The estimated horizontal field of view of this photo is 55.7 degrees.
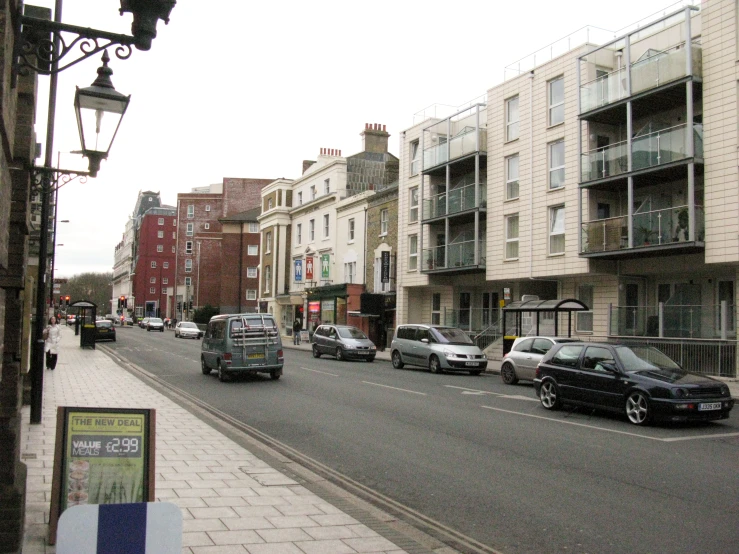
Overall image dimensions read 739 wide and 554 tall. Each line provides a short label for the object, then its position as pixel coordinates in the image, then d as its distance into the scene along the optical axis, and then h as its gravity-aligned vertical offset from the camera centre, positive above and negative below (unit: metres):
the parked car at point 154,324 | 72.25 -2.03
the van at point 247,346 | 19.80 -1.13
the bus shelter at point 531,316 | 23.27 -0.20
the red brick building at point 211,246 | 80.69 +7.98
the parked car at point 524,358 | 19.28 -1.30
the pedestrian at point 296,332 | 47.22 -1.67
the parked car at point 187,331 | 54.84 -2.04
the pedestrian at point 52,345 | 20.08 -1.22
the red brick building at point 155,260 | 127.38 +8.28
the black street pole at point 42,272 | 9.81 +0.43
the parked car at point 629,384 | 11.73 -1.28
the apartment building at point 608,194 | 22.11 +4.64
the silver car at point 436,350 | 23.89 -1.43
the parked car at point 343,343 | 30.34 -1.58
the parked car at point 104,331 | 43.53 -1.71
